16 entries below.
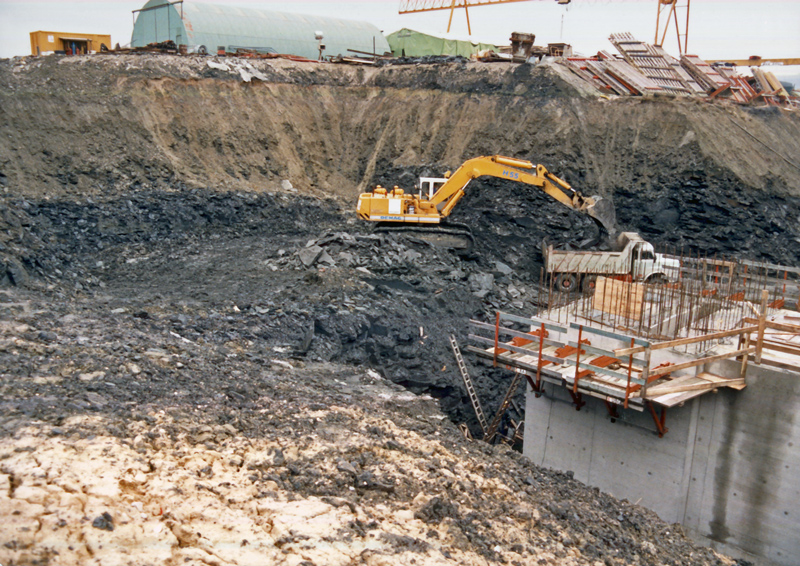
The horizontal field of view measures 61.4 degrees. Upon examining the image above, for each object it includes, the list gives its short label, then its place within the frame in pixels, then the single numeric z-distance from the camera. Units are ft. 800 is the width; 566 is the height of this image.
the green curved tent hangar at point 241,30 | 101.78
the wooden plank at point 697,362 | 30.91
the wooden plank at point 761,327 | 32.37
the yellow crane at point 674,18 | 118.73
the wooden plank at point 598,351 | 29.89
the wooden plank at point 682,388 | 31.22
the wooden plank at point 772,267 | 46.46
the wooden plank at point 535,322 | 35.29
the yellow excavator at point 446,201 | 62.23
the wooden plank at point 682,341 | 29.73
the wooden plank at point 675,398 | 30.58
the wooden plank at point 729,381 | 31.94
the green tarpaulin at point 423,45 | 121.80
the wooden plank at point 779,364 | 32.12
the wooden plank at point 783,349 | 33.99
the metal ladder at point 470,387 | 45.08
